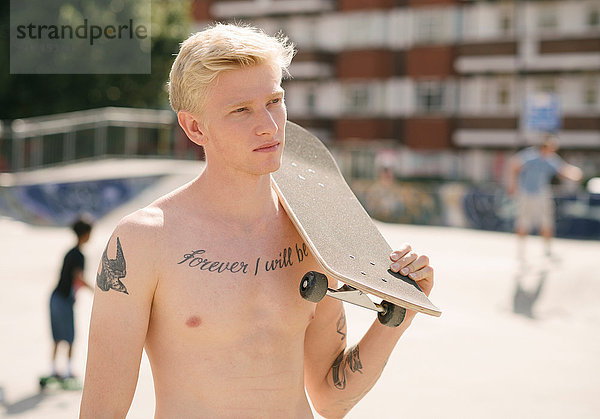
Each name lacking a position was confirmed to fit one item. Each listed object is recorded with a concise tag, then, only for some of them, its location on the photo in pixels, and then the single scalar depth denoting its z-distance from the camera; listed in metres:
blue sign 21.36
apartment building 35.31
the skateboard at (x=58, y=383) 5.83
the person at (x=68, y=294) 6.00
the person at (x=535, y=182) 12.33
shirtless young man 1.73
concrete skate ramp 17.38
